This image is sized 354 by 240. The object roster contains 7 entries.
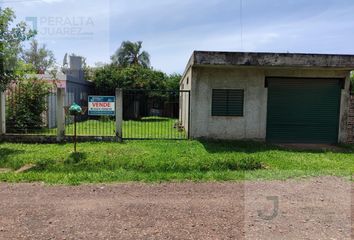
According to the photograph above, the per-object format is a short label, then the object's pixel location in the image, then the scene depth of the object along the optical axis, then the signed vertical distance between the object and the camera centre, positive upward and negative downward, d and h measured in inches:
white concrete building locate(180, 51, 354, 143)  448.8 +3.9
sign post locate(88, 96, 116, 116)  429.7 -5.0
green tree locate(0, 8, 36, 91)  368.8 +68.2
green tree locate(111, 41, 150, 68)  1359.5 +217.5
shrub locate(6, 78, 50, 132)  498.0 -7.3
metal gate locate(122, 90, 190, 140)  528.6 -38.2
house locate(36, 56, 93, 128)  602.9 +44.8
